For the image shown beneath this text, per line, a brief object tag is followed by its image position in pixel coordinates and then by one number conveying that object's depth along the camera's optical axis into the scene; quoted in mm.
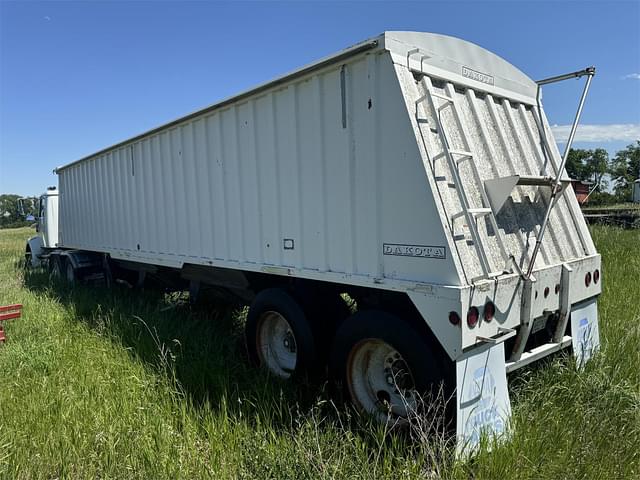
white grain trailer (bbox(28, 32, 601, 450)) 3191
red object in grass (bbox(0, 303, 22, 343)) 5935
